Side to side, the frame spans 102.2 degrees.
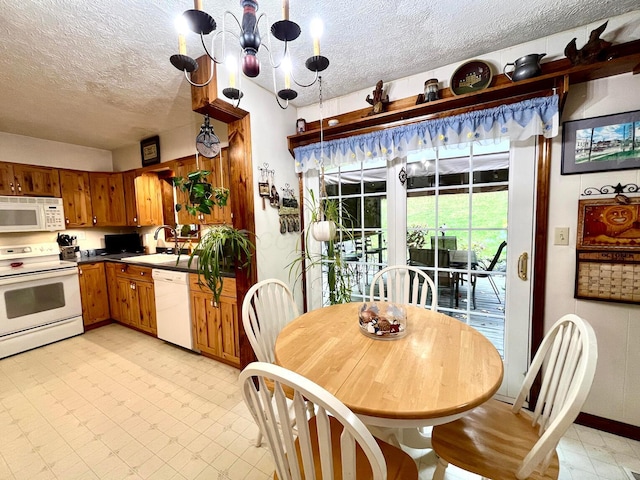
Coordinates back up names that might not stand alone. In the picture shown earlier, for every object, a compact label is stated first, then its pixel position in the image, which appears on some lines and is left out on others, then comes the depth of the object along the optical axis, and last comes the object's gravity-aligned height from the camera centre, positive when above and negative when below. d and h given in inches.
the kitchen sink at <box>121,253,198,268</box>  108.5 -15.8
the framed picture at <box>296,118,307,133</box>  97.2 +36.8
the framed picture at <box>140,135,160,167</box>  129.6 +39.2
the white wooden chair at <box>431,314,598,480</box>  30.7 -34.2
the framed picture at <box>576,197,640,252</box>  59.6 -2.6
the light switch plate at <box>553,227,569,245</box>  66.3 -5.4
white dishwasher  101.5 -32.6
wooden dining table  32.2 -22.5
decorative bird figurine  56.5 +36.7
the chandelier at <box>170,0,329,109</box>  31.6 +25.2
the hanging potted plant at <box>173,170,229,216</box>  87.8 +11.8
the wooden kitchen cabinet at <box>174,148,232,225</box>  105.1 +19.2
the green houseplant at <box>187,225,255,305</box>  79.1 -8.3
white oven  105.1 -29.9
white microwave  111.8 +7.4
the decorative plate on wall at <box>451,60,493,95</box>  71.1 +39.5
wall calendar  59.8 -8.9
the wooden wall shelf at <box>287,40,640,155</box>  57.1 +32.1
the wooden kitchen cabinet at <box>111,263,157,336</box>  117.0 -33.2
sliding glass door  72.0 -2.8
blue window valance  63.6 +24.6
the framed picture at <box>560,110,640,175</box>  59.2 +16.8
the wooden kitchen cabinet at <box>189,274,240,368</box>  92.0 -36.0
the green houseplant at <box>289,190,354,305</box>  80.0 -11.4
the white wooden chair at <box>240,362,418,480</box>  23.3 -21.4
